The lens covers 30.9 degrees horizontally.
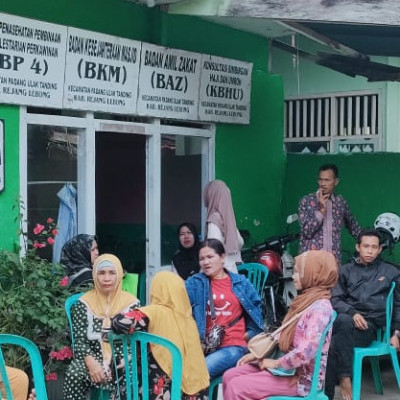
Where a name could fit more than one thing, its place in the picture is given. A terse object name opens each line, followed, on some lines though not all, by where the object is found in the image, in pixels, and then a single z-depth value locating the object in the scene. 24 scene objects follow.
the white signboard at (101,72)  5.04
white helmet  6.35
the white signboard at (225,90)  6.21
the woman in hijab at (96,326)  3.77
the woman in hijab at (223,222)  5.85
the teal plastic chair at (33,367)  3.13
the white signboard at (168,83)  5.62
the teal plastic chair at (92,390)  3.85
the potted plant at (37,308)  4.09
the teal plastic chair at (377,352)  4.49
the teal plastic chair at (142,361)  3.32
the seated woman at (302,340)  3.47
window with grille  9.05
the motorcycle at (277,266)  6.07
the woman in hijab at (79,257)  4.52
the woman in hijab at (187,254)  5.70
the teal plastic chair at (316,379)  3.46
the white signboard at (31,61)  4.59
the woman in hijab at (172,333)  3.50
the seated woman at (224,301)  4.14
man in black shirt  4.47
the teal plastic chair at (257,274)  5.65
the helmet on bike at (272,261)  6.19
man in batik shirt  5.73
